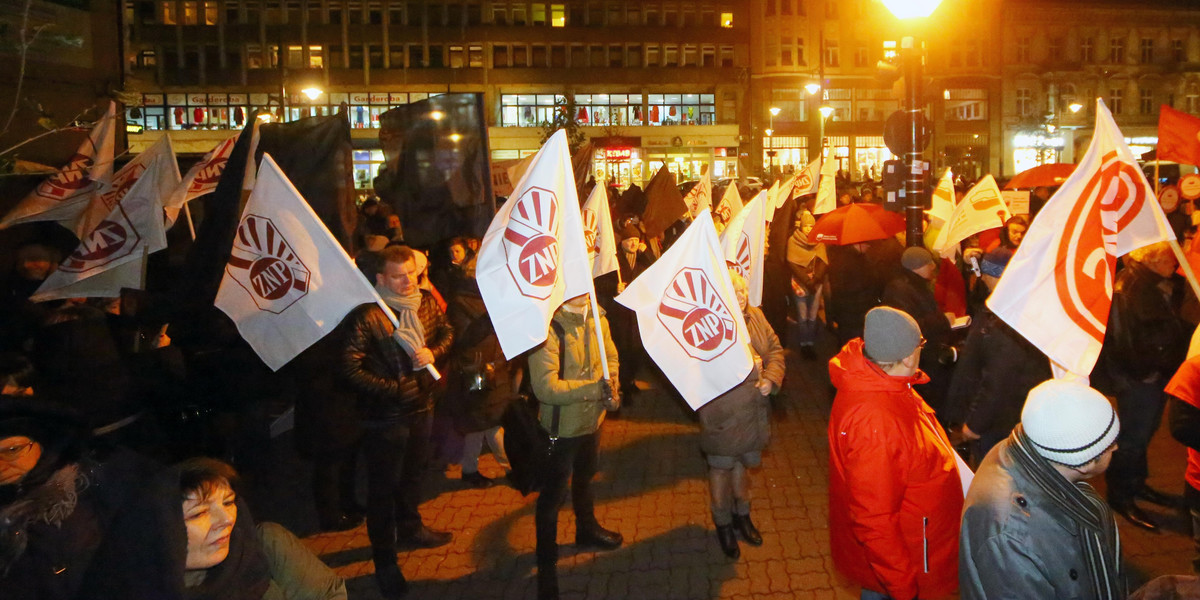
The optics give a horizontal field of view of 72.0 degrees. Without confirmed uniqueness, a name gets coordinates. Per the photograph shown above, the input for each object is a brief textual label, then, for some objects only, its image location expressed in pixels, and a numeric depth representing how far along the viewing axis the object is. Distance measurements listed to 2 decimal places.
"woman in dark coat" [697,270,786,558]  4.92
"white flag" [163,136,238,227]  7.25
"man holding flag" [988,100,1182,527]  3.69
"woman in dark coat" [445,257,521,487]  5.68
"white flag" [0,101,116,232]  7.37
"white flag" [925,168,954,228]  10.34
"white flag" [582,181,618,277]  6.66
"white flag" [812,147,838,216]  11.16
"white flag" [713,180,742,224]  9.07
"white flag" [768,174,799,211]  11.40
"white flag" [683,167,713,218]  10.32
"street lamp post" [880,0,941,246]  8.00
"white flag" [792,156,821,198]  11.59
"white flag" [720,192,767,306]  5.89
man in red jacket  3.16
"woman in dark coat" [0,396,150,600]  2.80
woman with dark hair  2.63
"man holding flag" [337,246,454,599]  4.65
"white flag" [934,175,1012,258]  8.21
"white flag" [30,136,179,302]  5.85
